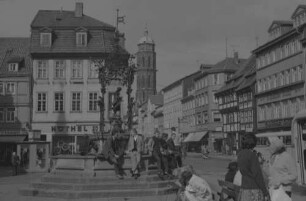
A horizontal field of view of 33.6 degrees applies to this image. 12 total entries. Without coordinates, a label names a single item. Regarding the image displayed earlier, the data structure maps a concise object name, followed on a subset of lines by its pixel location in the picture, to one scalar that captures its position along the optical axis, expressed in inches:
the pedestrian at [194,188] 328.8
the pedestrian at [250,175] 300.8
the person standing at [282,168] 331.9
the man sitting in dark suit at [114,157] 661.3
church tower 6589.6
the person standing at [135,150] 660.7
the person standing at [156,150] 703.7
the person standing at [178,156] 775.5
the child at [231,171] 460.5
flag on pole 1464.8
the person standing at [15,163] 1172.5
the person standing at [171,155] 745.6
